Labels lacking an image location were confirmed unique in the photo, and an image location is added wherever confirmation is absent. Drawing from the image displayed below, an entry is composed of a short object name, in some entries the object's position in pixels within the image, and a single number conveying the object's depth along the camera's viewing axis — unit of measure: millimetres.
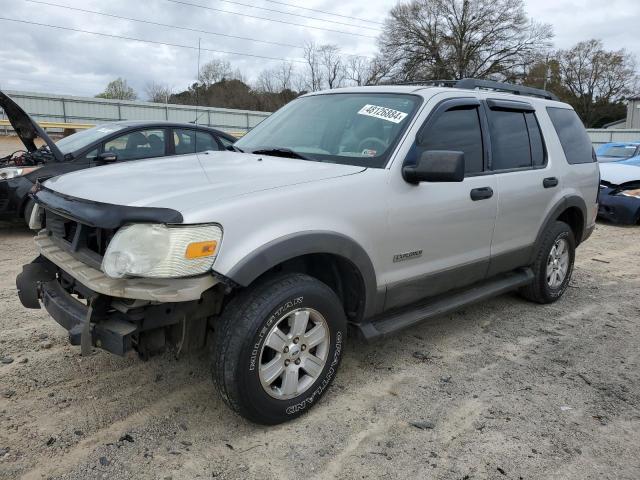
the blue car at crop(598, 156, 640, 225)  9820
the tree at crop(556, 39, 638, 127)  67625
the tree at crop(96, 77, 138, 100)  59812
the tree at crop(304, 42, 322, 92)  60725
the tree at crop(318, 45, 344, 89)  60031
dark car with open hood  6656
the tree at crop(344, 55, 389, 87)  44719
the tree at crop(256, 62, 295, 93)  59284
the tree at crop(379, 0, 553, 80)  47031
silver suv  2451
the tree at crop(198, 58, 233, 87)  54375
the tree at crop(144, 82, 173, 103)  52781
